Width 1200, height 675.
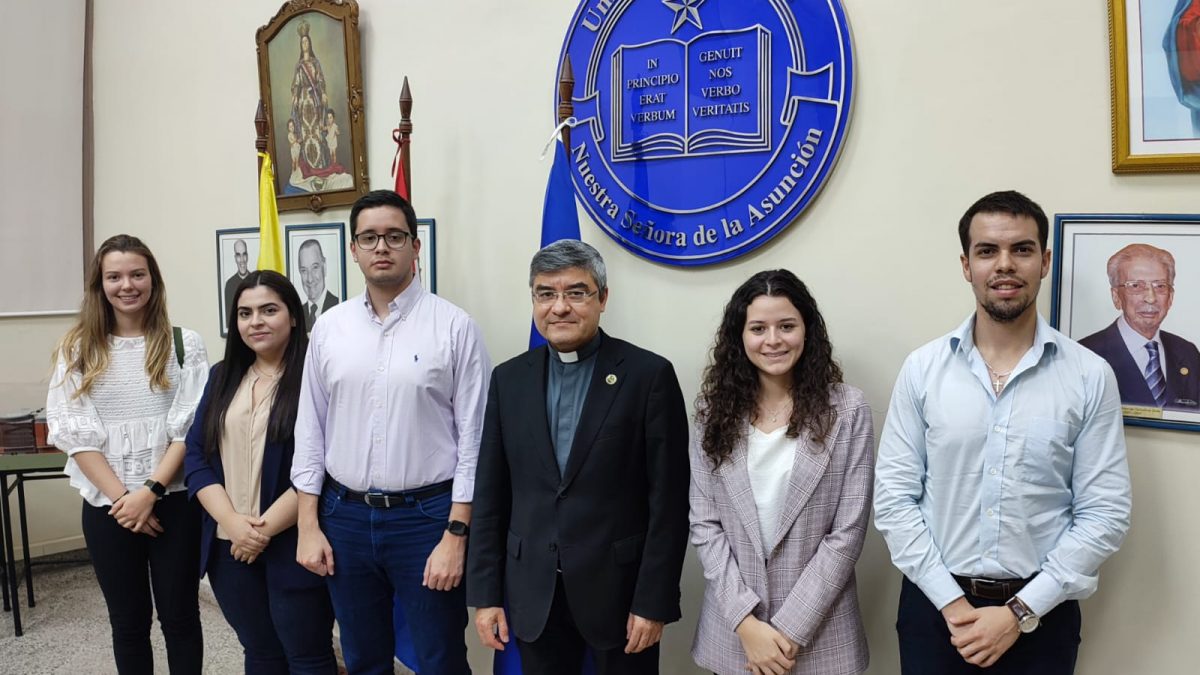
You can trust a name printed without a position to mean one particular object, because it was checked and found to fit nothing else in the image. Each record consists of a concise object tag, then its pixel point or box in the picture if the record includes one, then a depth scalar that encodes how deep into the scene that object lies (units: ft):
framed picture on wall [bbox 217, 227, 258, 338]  12.46
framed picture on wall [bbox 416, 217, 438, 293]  9.73
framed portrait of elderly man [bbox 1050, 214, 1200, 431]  5.19
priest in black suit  5.79
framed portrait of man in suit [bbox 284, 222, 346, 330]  10.97
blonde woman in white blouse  7.91
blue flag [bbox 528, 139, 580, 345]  7.66
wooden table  11.64
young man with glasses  6.72
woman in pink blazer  5.39
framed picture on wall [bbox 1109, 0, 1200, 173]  5.11
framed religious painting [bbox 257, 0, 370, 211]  10.44
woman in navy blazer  7.18
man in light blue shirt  4.76
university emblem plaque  6.53
